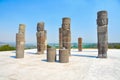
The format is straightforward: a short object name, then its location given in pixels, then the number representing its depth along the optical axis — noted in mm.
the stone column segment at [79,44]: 10385
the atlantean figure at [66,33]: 7069
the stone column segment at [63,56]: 5056
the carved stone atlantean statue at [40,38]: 8011
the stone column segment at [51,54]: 5284
